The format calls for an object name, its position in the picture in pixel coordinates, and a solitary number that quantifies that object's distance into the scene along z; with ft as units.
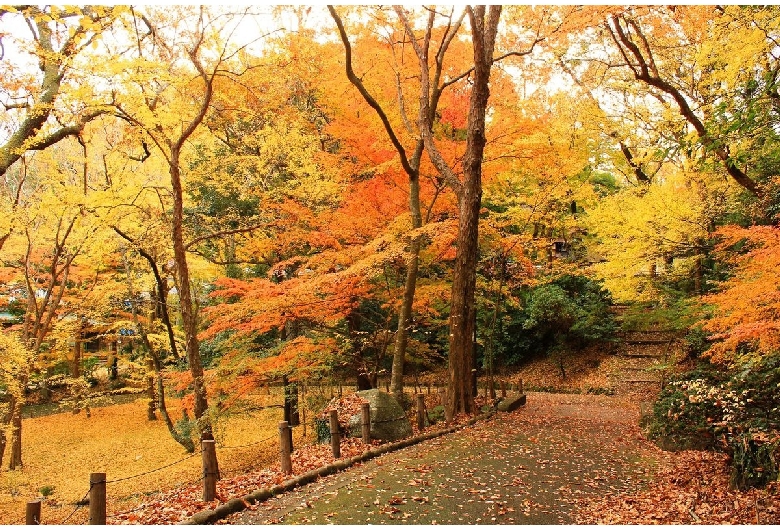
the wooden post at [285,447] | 22.11
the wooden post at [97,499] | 16.02
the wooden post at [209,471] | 18.86
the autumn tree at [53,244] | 38.11
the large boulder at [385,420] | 29.71
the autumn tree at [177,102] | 31.37
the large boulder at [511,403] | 41.27
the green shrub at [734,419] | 18.70
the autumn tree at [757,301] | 22.95
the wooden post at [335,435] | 24.97
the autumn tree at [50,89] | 24.57
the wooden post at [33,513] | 16.16
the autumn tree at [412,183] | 37.32
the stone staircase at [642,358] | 57.57
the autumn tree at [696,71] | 23.48
